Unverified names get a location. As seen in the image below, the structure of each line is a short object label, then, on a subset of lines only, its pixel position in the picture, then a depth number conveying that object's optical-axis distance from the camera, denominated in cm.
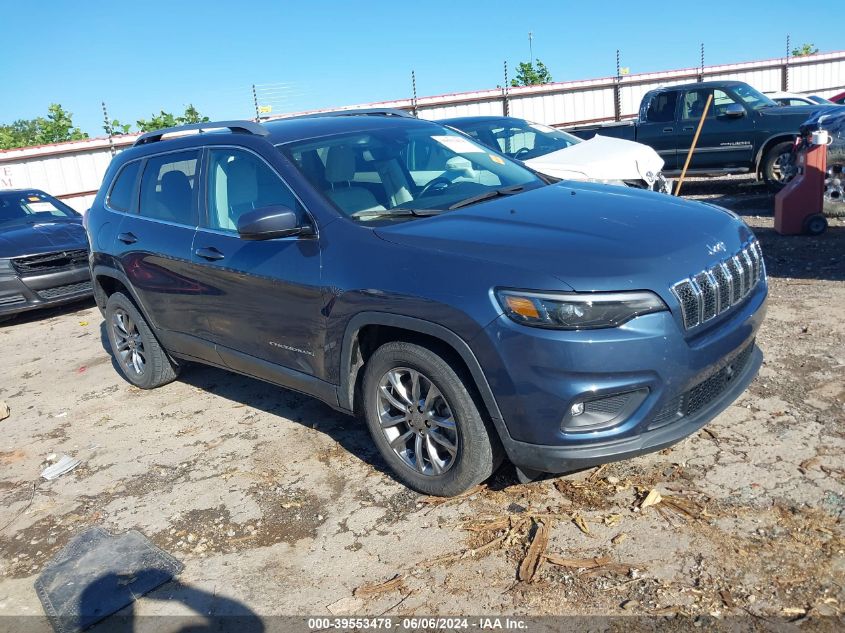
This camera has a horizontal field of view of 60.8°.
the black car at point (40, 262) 849
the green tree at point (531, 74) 3356
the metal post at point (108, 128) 1625
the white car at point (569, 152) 777
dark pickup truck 1123
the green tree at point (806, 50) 4776
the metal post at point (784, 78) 2325
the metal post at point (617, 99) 2111
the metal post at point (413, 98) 1873
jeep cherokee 294
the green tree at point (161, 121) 2355
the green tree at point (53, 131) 2344
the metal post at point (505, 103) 1956
